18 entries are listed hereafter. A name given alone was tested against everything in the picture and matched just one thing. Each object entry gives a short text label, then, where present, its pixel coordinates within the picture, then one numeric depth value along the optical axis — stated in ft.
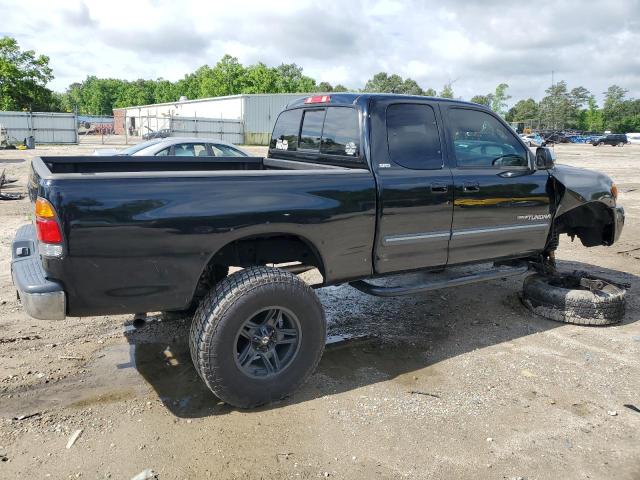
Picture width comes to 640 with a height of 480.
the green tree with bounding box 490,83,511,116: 281.74
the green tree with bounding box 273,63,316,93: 196.03
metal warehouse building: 130.82
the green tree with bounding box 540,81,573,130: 297.74
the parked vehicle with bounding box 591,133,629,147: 178.50
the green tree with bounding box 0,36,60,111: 139.54
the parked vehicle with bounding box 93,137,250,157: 30.63
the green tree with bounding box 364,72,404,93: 317.63
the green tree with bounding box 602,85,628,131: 276.41
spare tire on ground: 16.40
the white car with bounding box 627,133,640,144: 189.26
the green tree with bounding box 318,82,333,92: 289.64
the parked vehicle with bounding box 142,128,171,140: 113.74
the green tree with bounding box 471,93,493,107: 248.24
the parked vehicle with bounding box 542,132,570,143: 182.48
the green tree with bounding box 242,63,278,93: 195.21
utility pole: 298.97
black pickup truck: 9.84
